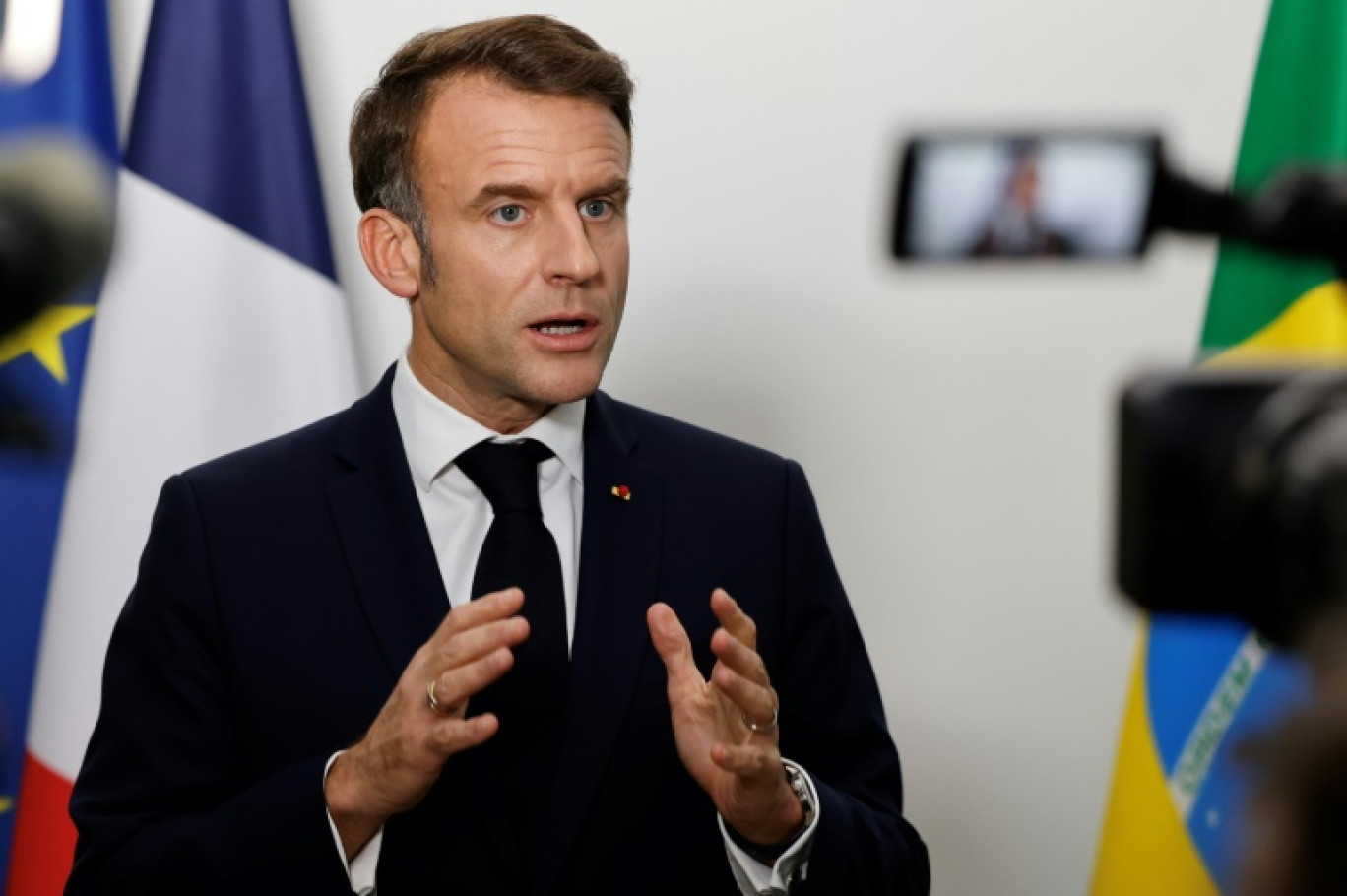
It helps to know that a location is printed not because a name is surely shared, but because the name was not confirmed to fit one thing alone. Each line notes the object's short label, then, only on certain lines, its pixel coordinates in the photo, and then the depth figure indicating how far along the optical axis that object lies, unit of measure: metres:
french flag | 5.43
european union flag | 5.46
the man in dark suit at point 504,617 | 3.70
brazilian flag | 5.19
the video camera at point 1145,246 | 1.73
